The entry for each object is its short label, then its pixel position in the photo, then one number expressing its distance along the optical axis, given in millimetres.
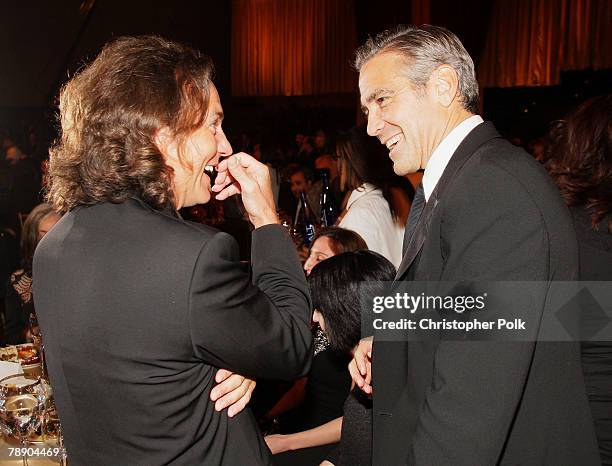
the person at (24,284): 3258
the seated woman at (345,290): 2172
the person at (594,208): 1783
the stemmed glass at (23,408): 1643
